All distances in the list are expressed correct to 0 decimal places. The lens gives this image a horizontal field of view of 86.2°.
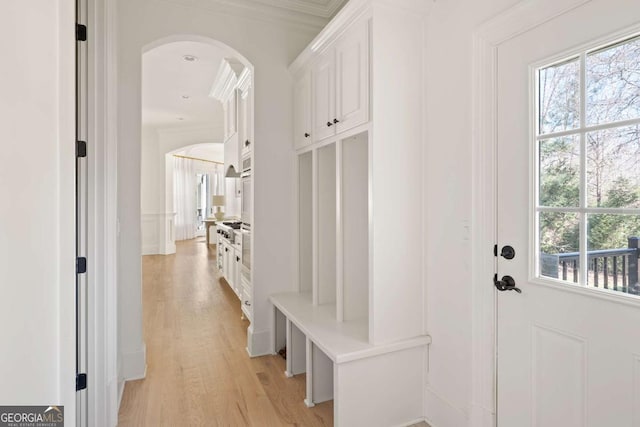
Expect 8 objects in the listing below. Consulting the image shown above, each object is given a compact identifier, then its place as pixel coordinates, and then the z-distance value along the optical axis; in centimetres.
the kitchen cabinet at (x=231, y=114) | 419
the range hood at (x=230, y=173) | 529
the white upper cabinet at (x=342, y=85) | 199
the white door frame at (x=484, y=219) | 169
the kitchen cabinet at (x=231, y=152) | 431
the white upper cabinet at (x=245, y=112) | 307
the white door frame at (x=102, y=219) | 184
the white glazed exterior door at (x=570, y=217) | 123
